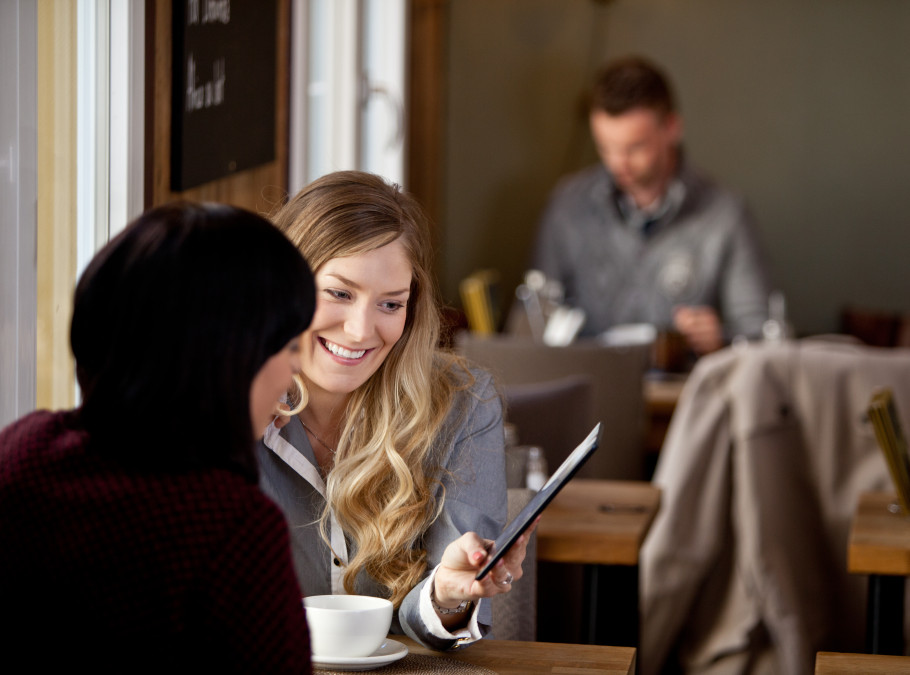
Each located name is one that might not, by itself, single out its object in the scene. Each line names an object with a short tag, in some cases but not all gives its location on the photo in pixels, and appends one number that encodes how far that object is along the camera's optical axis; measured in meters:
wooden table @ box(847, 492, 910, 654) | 3.25
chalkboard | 3.31
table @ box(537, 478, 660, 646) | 3.41
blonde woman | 2.88
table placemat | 2.66
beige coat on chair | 3.79
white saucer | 2.64
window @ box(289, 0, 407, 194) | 4.12
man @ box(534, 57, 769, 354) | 6.05
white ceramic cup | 2.63
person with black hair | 2.27
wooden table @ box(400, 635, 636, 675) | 2.68
